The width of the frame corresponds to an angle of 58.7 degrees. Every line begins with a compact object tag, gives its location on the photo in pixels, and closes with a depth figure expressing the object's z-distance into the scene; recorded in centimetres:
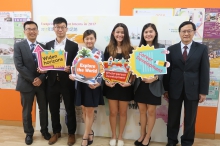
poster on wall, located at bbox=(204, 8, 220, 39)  271
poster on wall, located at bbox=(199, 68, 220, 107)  282
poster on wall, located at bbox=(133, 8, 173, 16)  278
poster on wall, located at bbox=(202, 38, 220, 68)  277
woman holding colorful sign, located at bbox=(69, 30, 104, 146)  231
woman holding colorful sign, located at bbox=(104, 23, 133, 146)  233
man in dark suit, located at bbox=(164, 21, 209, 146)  220
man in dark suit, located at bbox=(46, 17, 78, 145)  244
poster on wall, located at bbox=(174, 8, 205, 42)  273
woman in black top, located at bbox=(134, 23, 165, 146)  227
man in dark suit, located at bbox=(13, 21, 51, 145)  246
